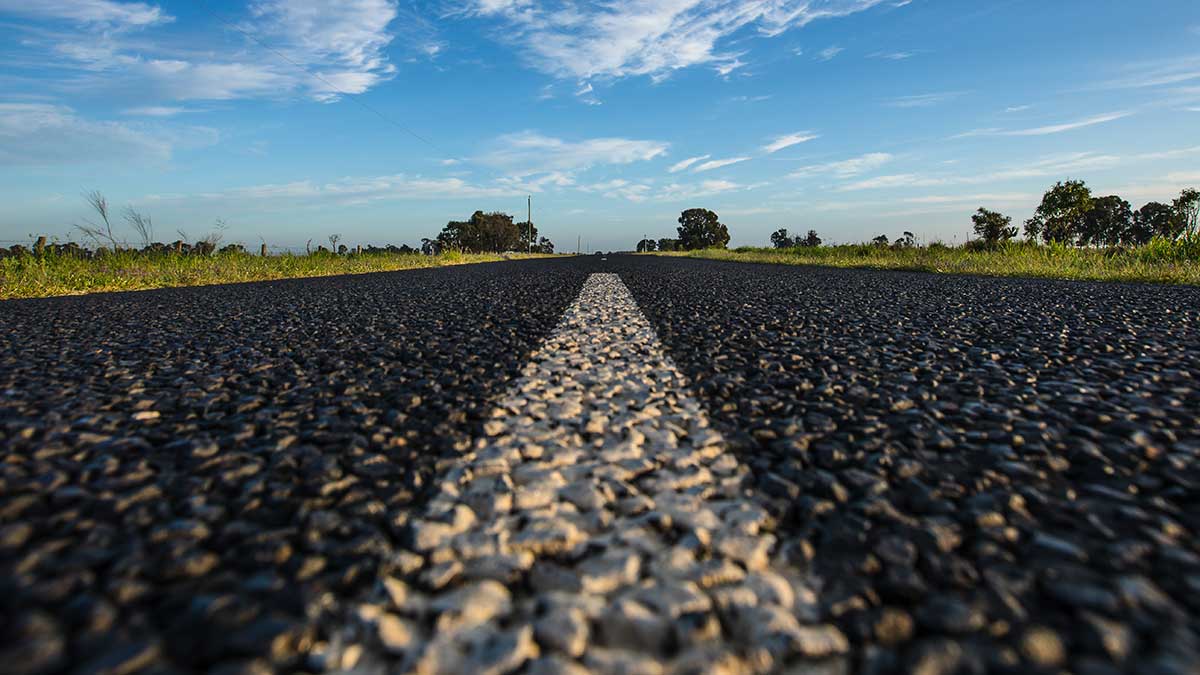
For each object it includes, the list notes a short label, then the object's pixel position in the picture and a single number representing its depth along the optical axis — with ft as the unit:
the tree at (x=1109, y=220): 253.85
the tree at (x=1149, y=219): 256.11
